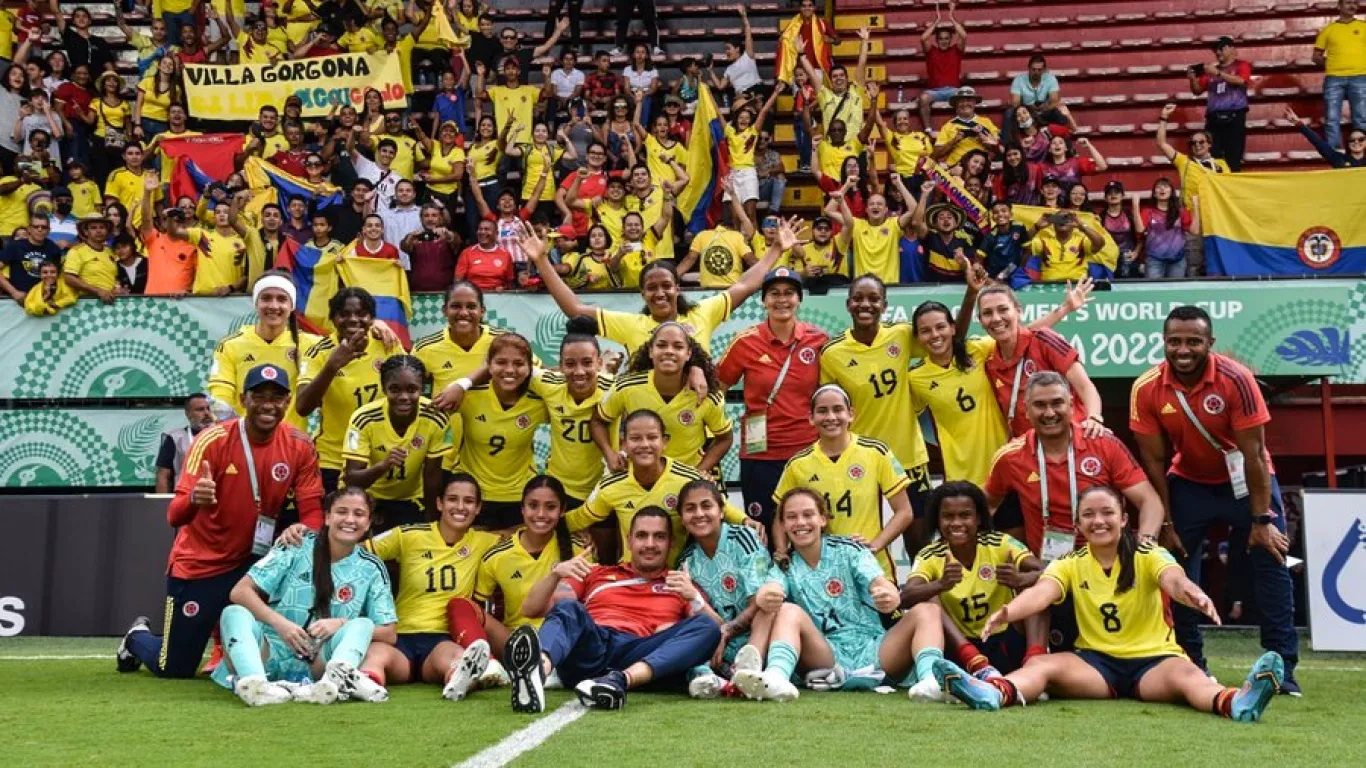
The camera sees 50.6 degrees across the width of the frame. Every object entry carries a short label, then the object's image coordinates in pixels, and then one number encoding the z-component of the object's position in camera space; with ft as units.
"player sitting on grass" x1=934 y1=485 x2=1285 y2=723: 21.24
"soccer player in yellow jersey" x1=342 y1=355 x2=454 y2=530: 26.13
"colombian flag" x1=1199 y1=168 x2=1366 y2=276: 43.52
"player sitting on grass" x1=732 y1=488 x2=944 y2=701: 22.99
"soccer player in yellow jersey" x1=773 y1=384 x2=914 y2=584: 25.45
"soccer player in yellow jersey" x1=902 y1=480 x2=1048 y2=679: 23.57
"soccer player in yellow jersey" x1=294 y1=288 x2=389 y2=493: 27.91
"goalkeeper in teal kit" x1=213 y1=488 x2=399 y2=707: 22.07
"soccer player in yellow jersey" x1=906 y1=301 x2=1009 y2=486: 27.30
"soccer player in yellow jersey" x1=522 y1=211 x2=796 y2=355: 28.27
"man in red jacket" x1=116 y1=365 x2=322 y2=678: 25.04
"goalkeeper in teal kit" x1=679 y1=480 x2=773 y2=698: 23.56
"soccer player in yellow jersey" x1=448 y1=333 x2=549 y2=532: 27.55
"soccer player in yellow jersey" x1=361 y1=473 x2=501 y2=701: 24.25
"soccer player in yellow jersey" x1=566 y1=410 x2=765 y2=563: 24.86
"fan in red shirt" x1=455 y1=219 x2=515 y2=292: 44.88
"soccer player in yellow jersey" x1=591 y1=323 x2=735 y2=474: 25.93
